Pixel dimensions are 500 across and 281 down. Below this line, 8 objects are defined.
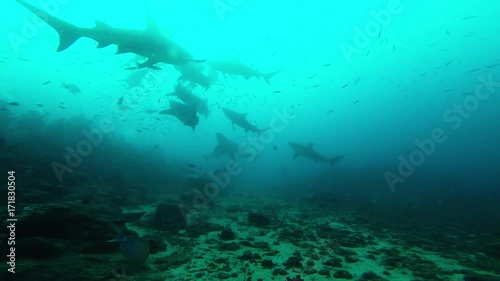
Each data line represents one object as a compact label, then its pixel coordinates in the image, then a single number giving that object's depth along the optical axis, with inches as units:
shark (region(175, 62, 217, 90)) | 560.7
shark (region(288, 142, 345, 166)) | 734.5
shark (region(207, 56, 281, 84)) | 555.5
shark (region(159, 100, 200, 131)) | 497.1
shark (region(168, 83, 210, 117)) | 530.7
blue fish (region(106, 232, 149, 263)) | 197.9
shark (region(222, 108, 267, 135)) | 617.9
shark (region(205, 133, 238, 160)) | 761.6
